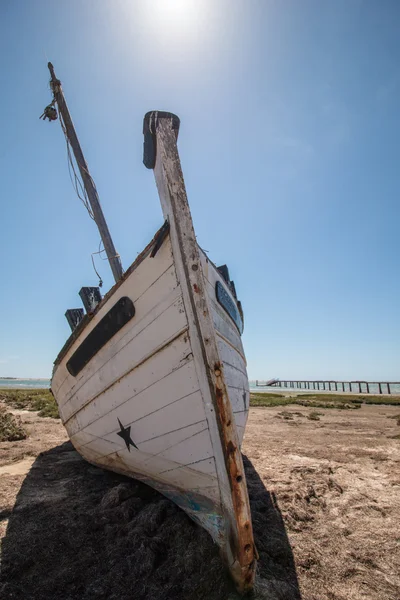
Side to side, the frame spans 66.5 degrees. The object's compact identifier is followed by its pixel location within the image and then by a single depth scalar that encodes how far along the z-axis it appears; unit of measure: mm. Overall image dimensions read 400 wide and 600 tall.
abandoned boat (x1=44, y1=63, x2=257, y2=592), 2479
